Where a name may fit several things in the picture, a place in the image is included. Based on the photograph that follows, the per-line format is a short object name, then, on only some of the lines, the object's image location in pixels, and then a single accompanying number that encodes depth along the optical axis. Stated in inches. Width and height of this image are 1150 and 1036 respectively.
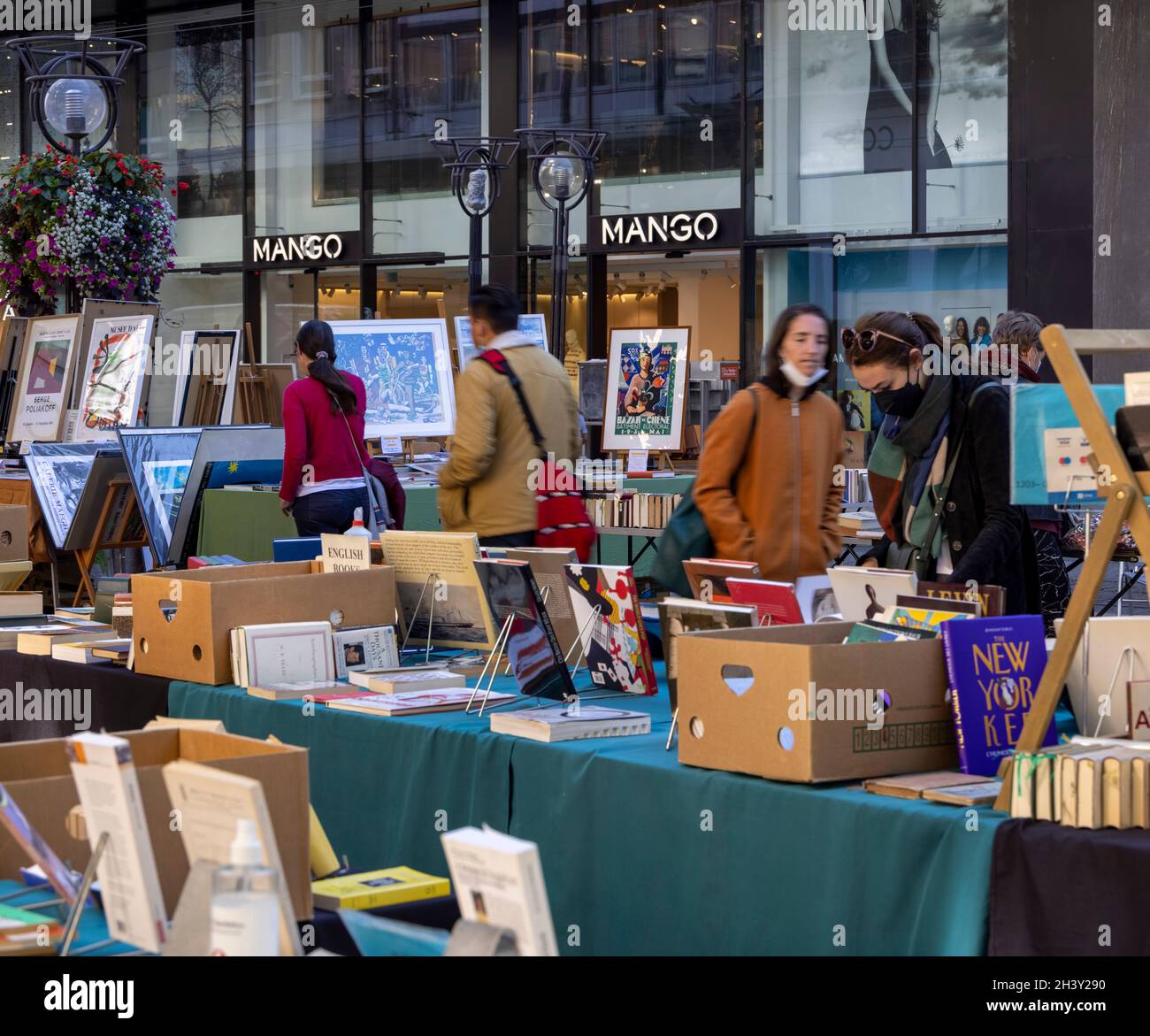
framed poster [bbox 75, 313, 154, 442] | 371.2
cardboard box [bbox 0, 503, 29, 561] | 261.4
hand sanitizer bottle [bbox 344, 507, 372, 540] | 188.9
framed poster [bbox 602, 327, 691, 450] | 407.8
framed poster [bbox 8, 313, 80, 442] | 387.5
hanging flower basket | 407.2
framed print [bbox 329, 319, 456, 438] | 391.5
